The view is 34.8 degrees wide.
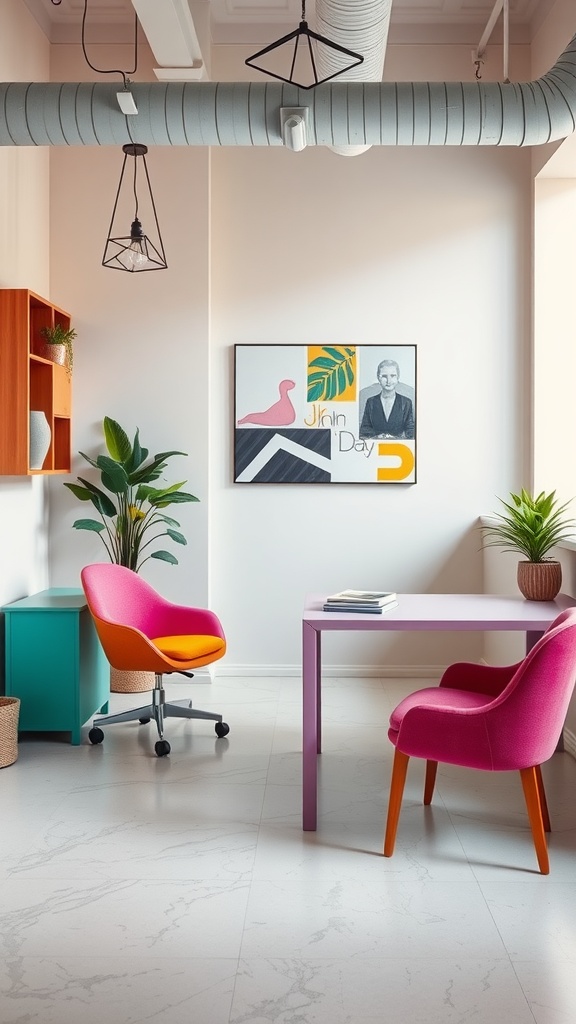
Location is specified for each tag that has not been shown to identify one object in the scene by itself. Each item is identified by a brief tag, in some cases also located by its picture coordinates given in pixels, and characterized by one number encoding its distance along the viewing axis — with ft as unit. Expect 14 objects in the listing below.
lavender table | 10.79
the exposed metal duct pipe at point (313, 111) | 12.36
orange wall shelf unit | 14.65
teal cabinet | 14.39
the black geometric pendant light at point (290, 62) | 18.35
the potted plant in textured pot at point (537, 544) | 12.69
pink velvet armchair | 9.26
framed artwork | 18.89
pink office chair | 13.66
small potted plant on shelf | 16.51
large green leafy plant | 17.28
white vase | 15.26
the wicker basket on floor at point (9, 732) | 13.12
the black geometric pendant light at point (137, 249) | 15.67
